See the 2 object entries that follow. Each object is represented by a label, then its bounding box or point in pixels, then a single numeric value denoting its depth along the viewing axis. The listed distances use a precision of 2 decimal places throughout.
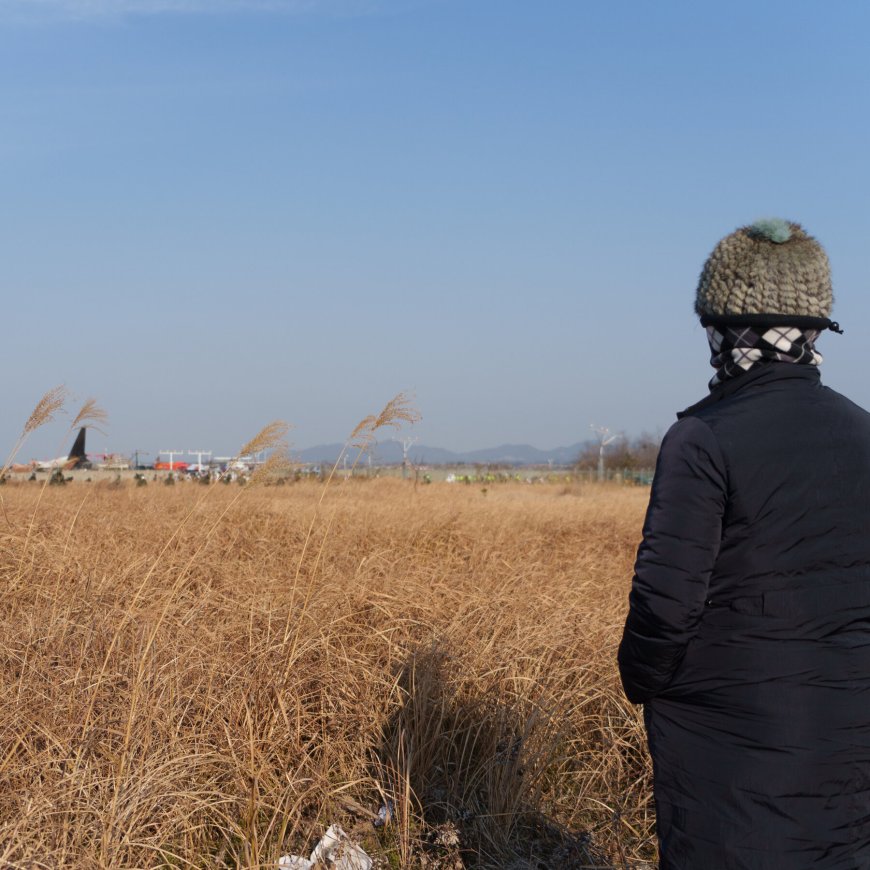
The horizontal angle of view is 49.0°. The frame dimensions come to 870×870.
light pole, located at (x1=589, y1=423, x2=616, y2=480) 51.54
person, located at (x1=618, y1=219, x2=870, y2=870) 1.90
